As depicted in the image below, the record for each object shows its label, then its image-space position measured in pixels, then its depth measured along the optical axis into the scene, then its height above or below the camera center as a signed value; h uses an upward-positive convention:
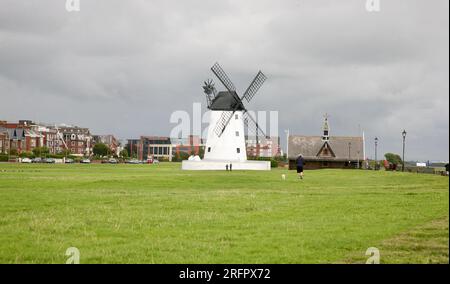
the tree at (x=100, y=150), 183.50 +2.14
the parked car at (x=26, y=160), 116.25 -1.06
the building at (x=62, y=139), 193.25 +6.27
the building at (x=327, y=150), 96.50 +1.47
